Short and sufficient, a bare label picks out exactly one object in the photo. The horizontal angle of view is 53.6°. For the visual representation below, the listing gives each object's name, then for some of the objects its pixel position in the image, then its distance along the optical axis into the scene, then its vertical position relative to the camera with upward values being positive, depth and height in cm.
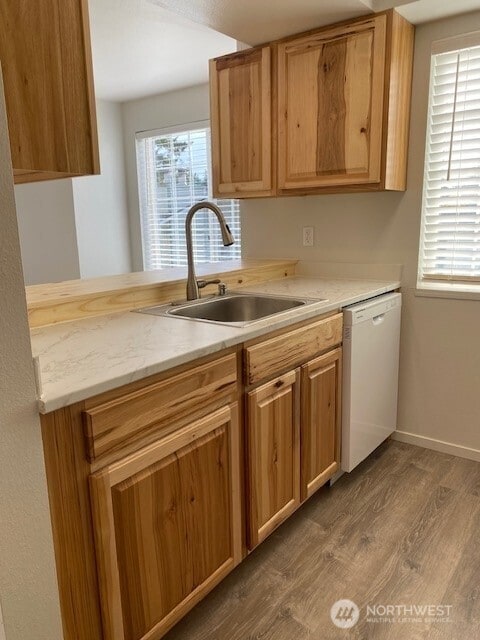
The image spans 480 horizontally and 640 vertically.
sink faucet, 193 -14
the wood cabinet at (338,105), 211 +47
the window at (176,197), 420 +12
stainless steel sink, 202 -42
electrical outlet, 273 -16
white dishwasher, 209 -78
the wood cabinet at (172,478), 109 -73
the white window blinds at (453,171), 221 +16
